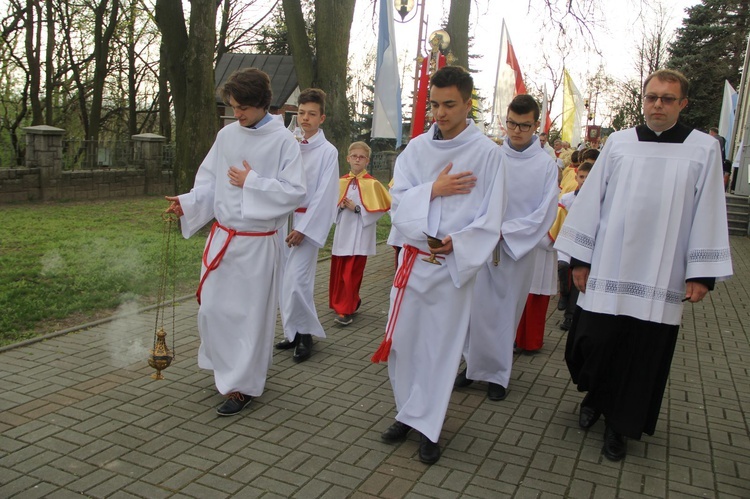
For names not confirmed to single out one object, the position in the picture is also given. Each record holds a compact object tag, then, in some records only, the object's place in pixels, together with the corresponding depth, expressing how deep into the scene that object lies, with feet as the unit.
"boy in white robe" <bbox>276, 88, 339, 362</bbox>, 19.03
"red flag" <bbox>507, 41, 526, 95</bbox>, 36.65
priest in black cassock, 13.00
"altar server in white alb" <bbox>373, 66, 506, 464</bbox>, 13.28
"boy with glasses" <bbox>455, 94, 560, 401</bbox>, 16.97
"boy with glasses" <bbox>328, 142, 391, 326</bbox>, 23.44
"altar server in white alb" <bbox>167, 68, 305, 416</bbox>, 15.24
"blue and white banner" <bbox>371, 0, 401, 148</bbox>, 33.17
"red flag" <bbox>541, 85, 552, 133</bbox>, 47.24
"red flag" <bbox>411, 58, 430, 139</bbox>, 31.60
